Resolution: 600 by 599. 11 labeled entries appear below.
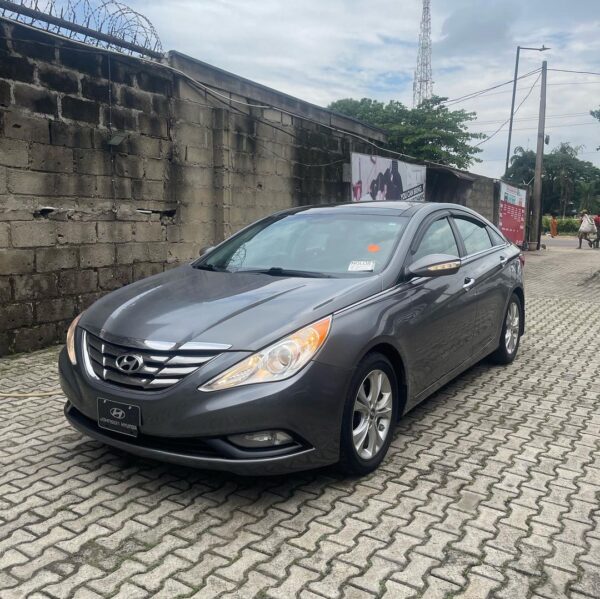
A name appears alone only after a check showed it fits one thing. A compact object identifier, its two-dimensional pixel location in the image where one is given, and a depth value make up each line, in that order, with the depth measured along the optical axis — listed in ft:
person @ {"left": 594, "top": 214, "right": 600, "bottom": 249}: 85.48
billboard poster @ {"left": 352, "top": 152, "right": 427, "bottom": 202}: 36.45
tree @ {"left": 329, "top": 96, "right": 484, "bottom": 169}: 102.78
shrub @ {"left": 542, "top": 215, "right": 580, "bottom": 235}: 186.70
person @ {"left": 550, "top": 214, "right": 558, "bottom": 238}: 123.75
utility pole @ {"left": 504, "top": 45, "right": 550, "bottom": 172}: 112.95
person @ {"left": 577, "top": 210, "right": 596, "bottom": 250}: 83.56
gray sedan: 9.39
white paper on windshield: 12.39
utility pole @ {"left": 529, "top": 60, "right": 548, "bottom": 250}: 71.82
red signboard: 63.16
